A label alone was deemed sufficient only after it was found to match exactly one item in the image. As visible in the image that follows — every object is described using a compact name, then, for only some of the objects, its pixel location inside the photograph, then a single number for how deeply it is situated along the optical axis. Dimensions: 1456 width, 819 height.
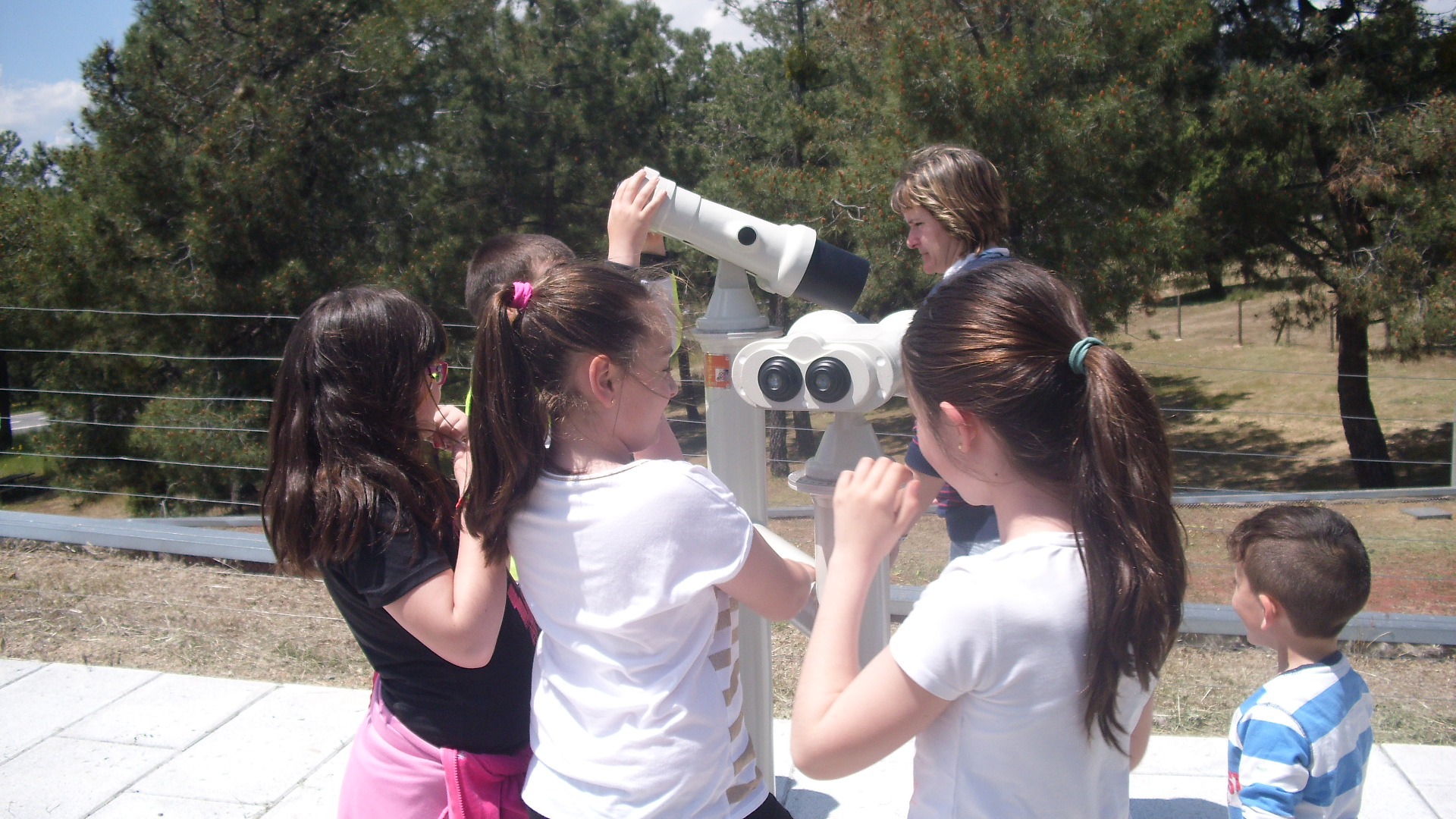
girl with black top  1.24
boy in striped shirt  1.37
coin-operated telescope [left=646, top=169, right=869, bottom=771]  1.50
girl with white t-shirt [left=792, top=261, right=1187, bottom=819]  0.93
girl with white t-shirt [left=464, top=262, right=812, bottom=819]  1.08
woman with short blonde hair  1.97
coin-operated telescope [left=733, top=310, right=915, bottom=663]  1.29
